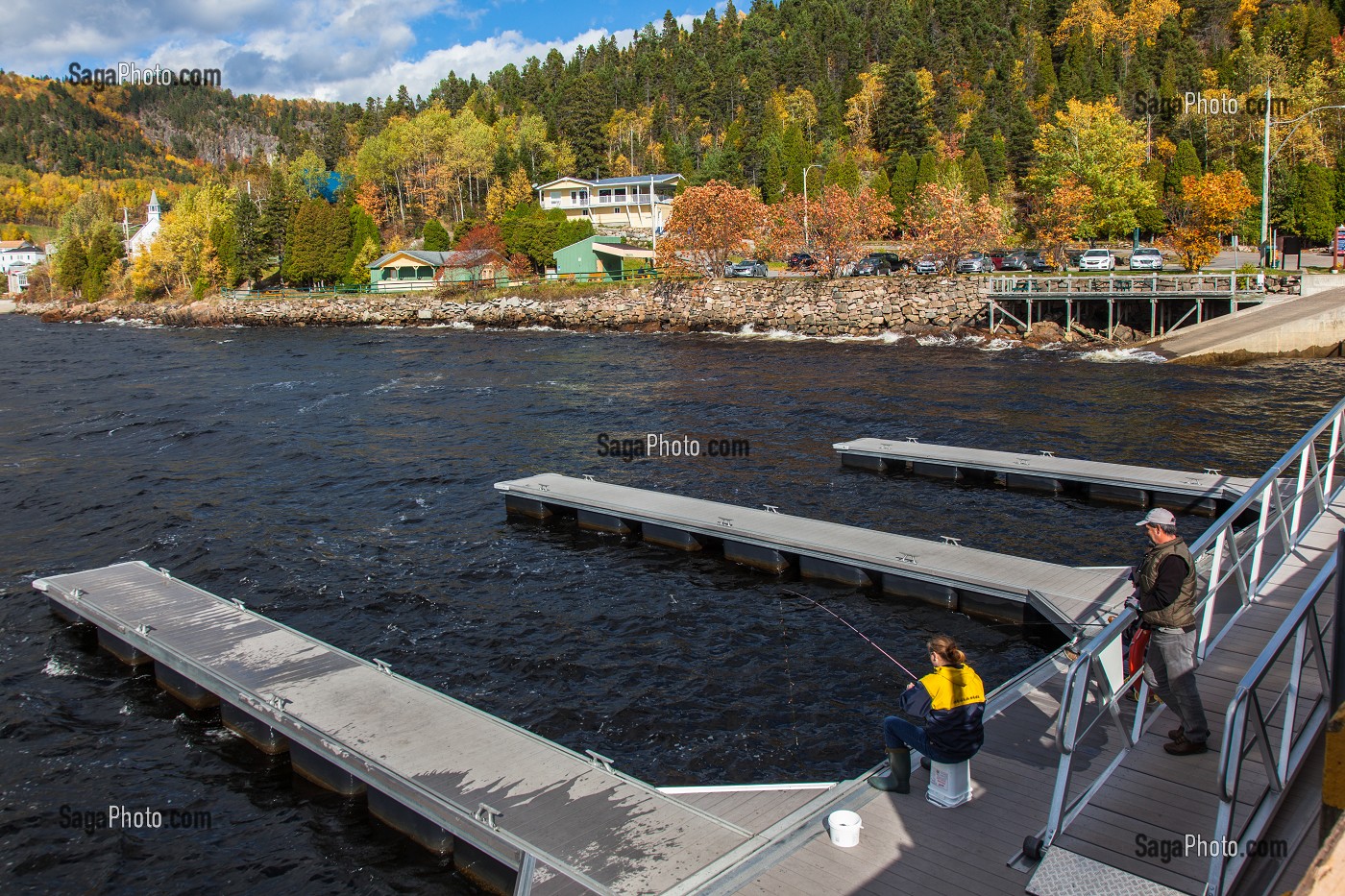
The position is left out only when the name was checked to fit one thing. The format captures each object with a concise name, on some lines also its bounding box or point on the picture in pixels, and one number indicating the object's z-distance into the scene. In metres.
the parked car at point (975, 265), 66.31
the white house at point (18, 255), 178.88
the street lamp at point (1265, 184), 48.76
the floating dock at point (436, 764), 9.02
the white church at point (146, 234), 124.80
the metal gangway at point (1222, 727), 6.41
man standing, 8.23
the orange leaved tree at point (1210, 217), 56.41
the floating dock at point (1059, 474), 21.59
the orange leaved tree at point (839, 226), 70.19
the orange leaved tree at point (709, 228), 73.94
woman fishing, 8.66
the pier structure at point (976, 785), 6.87
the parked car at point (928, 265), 69.06
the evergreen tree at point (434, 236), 101.31
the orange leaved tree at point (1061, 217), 67.00
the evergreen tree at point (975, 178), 90.84
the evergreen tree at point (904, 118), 110.50
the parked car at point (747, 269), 75.06
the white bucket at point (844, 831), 8.30
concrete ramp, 41.09
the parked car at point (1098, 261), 61.78
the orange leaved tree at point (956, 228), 66.12
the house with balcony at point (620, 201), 107.75
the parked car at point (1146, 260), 60.97
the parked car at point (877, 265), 69.56
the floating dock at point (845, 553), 15.86
